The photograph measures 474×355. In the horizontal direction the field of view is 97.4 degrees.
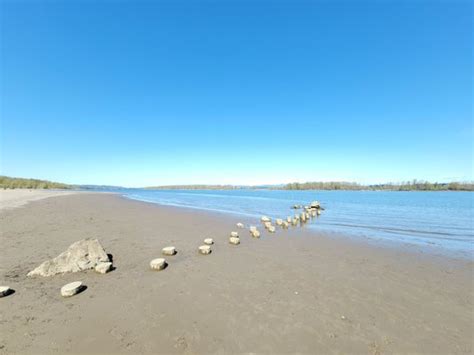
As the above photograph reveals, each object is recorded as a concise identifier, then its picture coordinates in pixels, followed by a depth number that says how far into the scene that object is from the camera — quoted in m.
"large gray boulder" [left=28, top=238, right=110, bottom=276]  5.75
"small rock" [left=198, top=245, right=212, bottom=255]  8.03
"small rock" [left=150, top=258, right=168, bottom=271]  6.31
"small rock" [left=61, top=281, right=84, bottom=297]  4.63
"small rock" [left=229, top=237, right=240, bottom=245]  9.52
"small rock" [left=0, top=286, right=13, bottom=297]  4.55
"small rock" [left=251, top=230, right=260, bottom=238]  10.89
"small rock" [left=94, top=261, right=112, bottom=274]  5.94
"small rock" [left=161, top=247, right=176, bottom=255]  7.71
